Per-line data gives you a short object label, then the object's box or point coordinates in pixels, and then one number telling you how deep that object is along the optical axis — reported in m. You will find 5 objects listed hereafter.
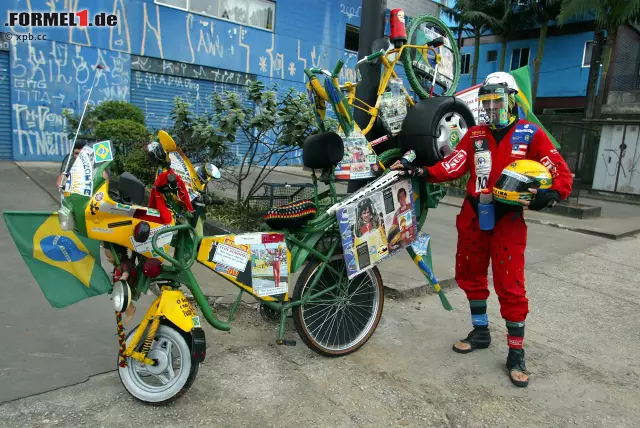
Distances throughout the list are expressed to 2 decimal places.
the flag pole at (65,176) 2.38
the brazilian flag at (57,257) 2.48
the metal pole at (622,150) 13.95
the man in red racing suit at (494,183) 3.16
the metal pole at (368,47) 4.10
